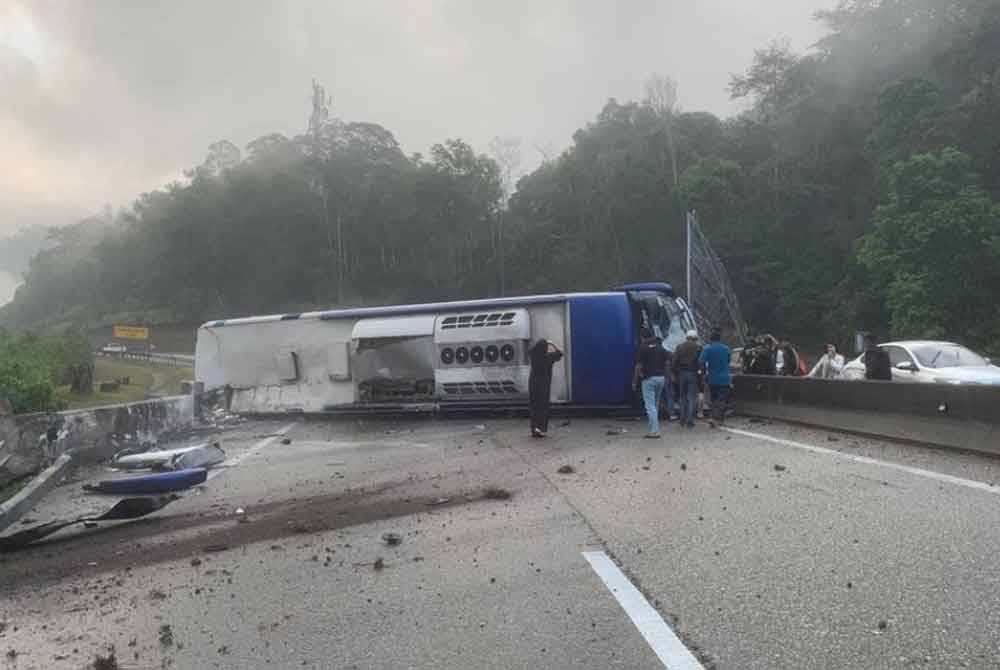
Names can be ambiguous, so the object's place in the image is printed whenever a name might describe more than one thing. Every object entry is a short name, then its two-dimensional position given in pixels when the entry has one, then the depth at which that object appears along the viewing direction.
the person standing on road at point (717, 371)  15.55
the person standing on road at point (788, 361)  18.72
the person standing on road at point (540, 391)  14.71
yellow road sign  73.25
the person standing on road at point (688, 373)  15.11
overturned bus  17.62
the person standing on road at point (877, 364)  14.32
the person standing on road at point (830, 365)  18.66
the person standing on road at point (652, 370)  14.15
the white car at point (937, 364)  14.94
